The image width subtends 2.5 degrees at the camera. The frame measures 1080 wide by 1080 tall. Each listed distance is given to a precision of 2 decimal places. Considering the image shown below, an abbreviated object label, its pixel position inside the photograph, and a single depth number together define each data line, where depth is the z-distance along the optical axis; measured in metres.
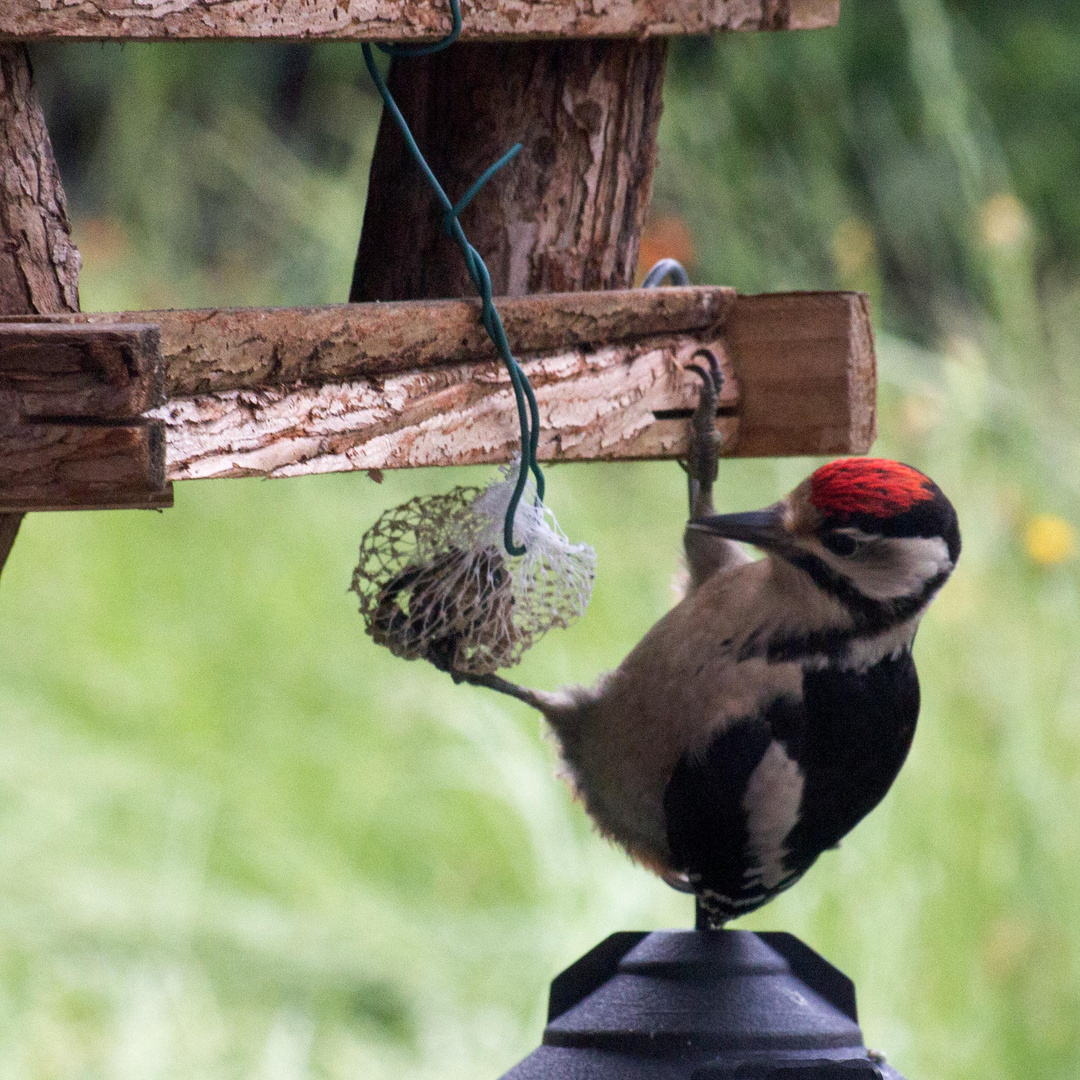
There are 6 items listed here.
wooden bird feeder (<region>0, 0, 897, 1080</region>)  5.51
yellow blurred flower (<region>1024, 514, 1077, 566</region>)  5.96
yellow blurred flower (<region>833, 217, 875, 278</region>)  7.10
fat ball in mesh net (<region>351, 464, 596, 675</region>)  5.60
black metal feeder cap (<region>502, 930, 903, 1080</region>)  5.55
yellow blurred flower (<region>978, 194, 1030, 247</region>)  5.95
